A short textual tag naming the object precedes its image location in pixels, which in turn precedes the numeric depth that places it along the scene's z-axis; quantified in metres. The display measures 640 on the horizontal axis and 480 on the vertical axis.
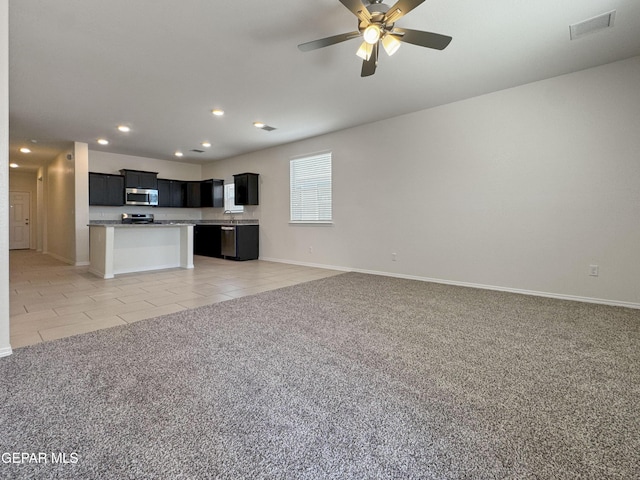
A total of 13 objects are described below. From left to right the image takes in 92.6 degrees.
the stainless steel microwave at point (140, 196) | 7.49
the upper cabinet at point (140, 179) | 7.44
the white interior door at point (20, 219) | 9.85
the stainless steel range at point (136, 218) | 7.59
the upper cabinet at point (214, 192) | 8.43
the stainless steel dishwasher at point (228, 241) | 7.18
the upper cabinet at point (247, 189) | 7.29
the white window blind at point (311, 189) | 6.12
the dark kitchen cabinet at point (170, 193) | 8.26
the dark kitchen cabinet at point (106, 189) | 6.96
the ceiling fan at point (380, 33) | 2.17
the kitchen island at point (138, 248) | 5.05
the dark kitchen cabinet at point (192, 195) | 8.75
